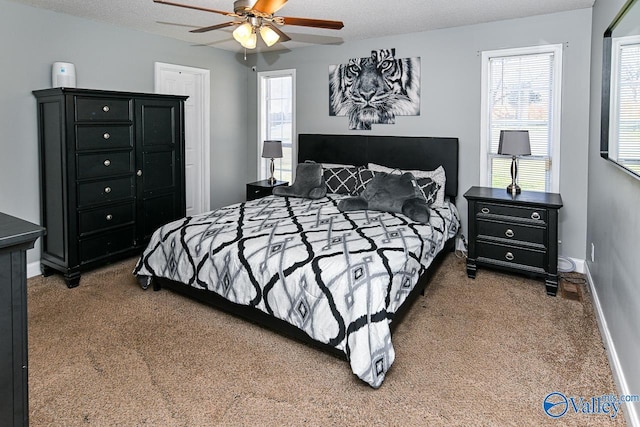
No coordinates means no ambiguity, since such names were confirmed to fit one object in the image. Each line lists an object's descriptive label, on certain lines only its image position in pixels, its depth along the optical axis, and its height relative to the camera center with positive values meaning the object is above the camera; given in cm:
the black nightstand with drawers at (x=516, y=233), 343 -54
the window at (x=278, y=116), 566 +74
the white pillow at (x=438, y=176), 422 -7
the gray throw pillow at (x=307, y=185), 443 -17
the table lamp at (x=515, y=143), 375 +23
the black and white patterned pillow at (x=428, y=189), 409 -19
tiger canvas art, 466 +93
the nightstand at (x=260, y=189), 513 -25
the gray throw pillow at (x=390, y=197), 368 -25
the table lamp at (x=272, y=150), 518 +24
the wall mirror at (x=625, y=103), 194 +34
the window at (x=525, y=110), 394 +58
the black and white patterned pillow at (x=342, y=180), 456 -12
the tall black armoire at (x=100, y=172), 353 -3
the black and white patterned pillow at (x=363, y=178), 445 -10
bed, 229 -63
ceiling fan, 250 +97
